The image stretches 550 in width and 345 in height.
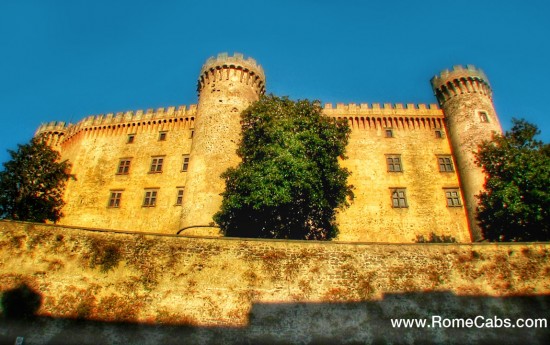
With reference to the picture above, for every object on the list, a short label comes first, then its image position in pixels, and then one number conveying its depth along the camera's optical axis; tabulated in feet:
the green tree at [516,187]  73.05
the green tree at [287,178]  75.77
